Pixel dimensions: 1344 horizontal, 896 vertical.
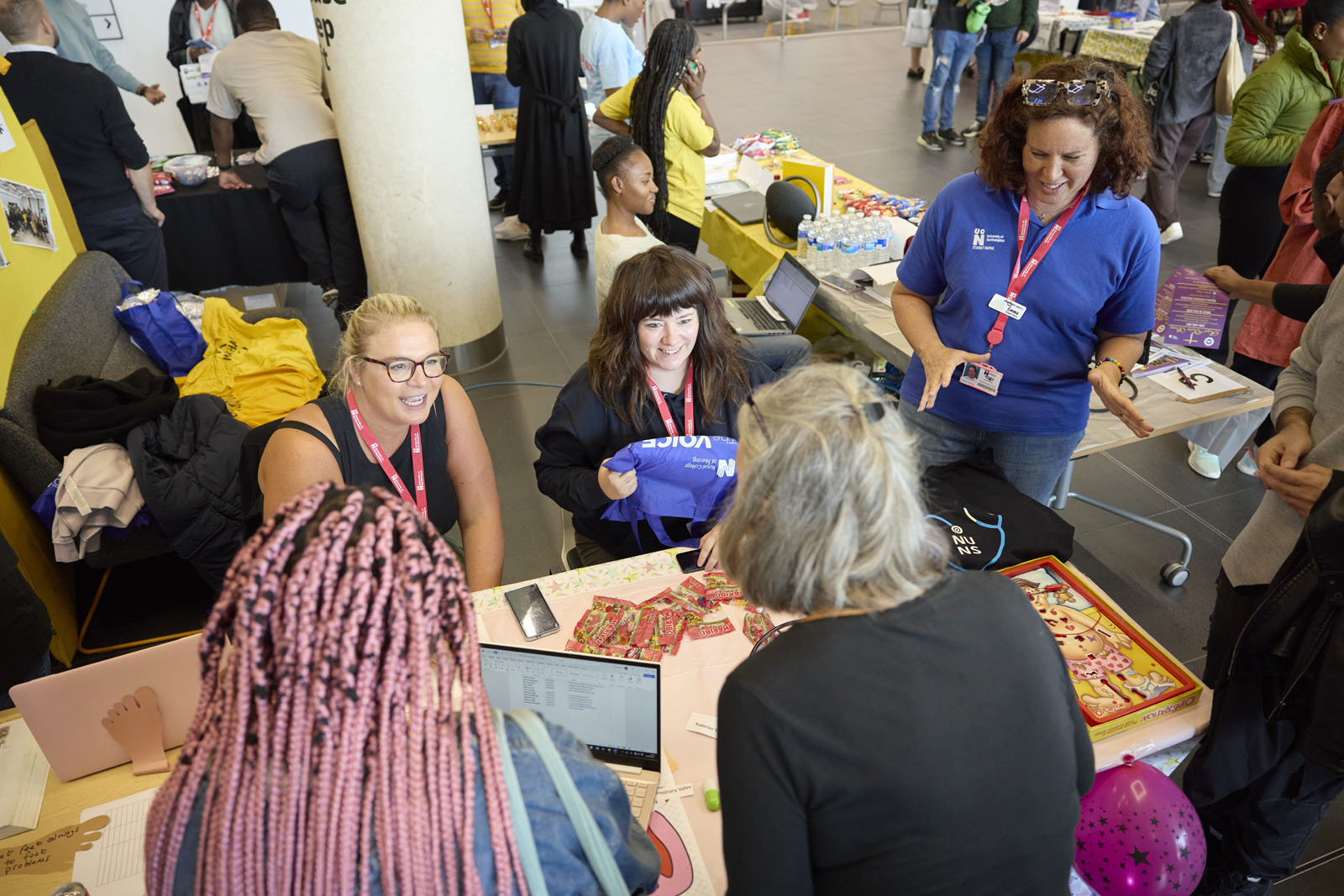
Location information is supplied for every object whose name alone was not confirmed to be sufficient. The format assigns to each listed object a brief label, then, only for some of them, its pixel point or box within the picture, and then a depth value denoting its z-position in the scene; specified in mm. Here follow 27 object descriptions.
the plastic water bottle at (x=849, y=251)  3635
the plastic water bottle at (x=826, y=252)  3645
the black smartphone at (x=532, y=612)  1859
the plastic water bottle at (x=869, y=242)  3688
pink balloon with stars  1456
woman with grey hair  918
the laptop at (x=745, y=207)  4176
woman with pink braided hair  782
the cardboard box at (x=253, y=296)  5371
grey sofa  2785
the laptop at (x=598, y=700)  1381
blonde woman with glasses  1999
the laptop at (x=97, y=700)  1498
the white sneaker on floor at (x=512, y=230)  6316
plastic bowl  4871
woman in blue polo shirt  1956
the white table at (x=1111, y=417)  2670
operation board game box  1588
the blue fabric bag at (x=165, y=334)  3664
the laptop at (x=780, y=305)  3238
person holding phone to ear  4062
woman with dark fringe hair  2160
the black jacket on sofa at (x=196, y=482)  2795
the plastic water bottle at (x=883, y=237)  3703
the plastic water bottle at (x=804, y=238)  3678
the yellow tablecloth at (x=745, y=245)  3945
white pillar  3705
